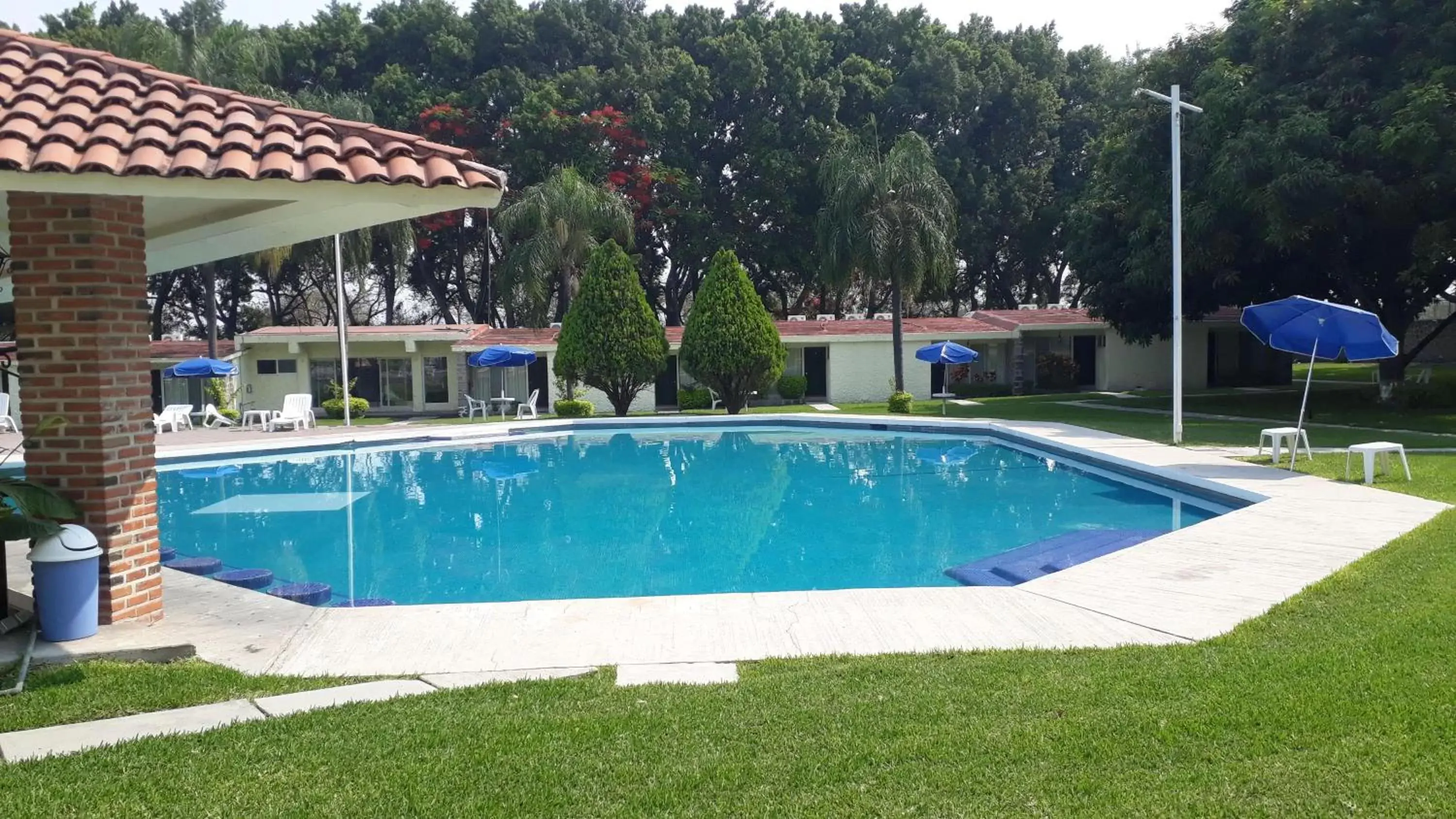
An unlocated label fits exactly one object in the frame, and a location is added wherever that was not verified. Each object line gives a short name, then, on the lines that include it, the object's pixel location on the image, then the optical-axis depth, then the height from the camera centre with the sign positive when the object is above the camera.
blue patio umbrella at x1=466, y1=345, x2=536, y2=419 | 26.98 +0.67
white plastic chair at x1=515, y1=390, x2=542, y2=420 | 26.33 -0.75
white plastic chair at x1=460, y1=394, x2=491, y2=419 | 27.33 -0.72
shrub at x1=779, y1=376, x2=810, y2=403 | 30.83 -0.28
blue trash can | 5.29 -1.02
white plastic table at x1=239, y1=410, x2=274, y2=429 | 25.56 -0.86
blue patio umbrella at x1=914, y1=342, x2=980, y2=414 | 26.44 +0.54
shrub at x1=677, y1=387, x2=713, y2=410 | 28.42 -0.56
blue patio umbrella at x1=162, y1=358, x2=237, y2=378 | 25.81 +0.45
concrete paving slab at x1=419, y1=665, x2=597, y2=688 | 4.97 -1.48
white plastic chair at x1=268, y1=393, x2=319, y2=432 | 24.00 -0.68
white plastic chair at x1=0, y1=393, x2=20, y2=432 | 22.43 -0.65
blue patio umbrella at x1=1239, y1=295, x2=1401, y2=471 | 12.70 +0.50
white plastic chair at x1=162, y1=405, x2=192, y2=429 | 24.12 -0.67
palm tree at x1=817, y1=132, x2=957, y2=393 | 26.34 +4.14
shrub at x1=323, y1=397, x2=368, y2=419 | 28.34 -0.65
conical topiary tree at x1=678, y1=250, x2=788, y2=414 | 25.59 +1.08
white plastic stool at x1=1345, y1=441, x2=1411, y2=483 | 11.50 -0.95
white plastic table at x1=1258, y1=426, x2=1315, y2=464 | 13.01 -0.89
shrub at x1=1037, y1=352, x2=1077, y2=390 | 33.50 +0.03
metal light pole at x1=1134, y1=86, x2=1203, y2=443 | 16.16 +2.34
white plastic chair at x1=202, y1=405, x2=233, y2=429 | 25.66 -0.85
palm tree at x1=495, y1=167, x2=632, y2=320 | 28.64 +4.47
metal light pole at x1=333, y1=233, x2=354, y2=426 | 22.34 +1.62
